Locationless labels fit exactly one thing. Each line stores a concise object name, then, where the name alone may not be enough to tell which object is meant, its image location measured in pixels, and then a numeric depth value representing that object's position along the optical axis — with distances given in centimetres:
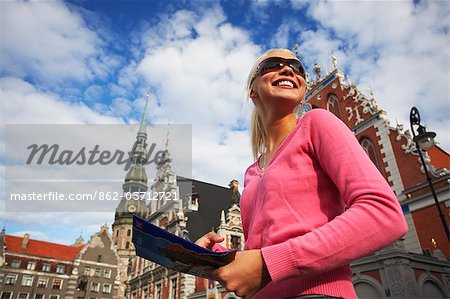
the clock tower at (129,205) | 4839
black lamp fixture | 868
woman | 117
